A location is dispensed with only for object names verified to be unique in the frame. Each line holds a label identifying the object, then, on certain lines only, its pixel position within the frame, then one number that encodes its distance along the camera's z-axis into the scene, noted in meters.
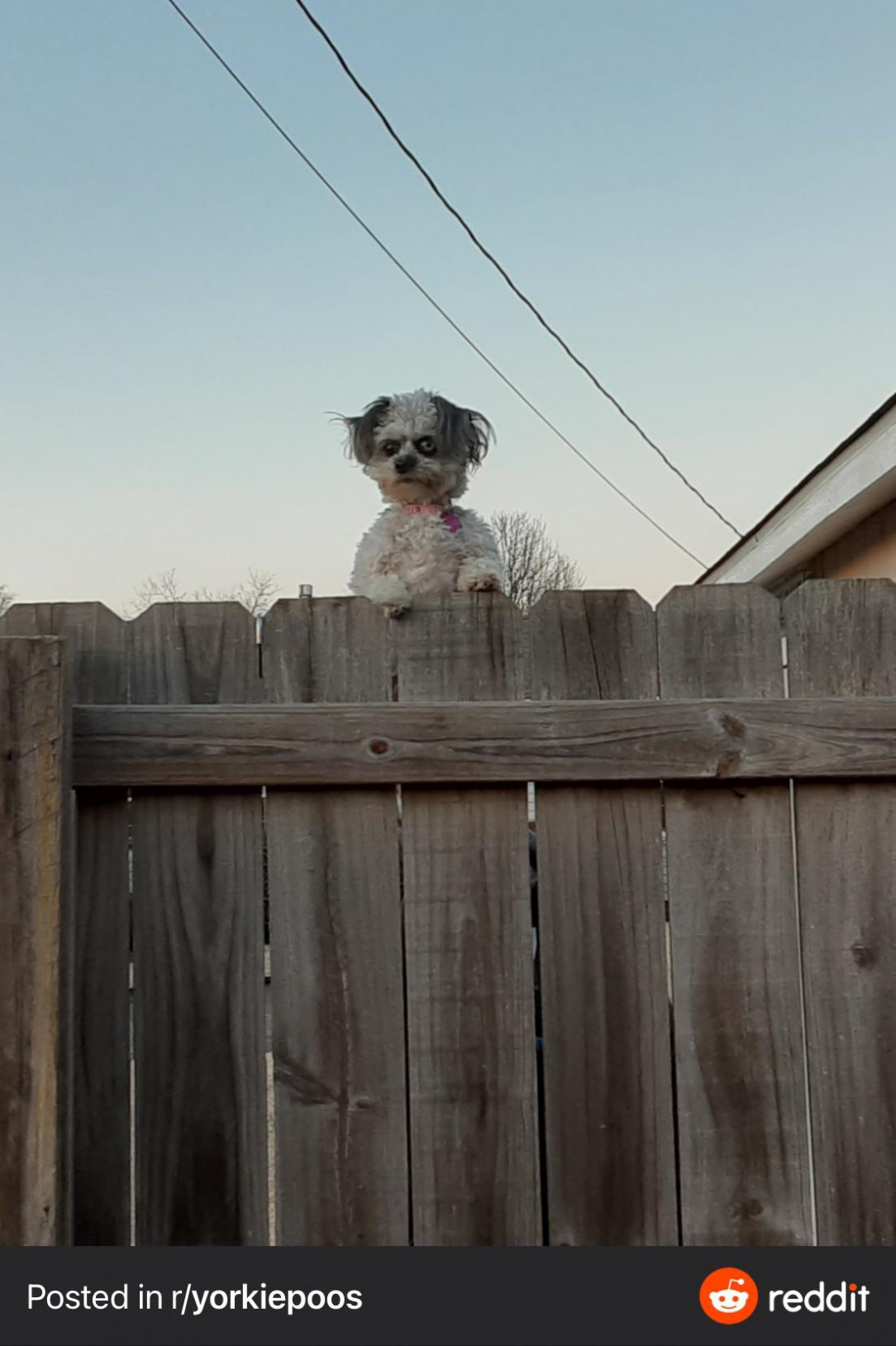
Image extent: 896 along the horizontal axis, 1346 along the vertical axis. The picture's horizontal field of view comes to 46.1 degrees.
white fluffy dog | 2.33
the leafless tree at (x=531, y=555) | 16.38
